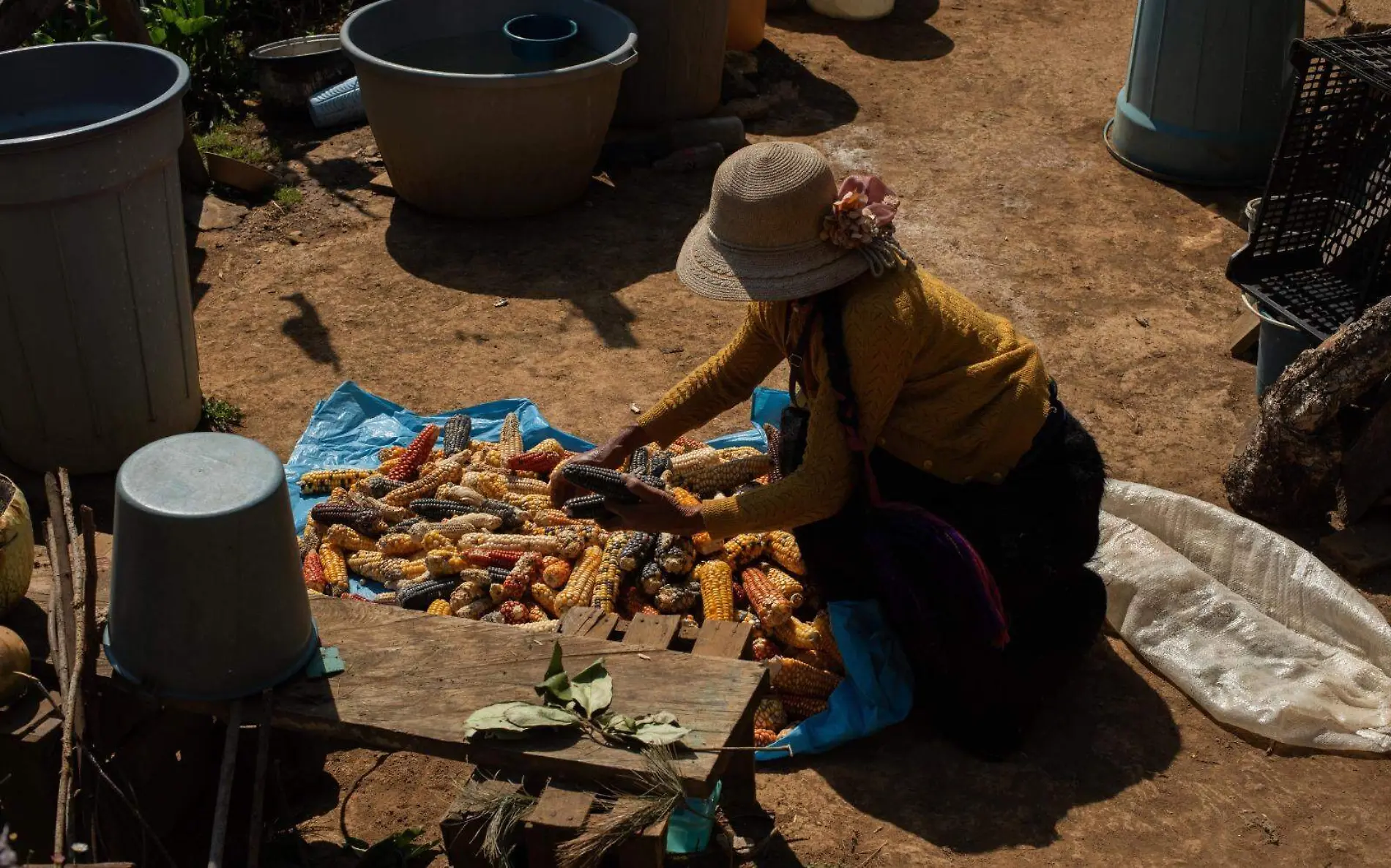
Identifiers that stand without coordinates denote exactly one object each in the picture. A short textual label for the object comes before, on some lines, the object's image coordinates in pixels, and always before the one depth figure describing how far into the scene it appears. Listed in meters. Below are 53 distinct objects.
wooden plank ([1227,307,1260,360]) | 6.53
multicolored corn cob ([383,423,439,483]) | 5.50
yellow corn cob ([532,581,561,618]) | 4.70
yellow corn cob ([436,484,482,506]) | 5.20
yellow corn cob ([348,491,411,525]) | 5.20
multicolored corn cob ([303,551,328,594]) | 4.92
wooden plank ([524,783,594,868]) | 3.16
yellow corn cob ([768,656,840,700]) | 4.43
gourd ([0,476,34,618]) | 3.50
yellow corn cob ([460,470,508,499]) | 5.27
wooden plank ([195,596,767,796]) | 3.32
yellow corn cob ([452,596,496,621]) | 4.68
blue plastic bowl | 7.93
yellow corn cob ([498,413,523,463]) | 5.58
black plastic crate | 5.89
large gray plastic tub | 7.34
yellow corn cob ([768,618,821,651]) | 4.51
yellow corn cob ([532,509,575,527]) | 5.08
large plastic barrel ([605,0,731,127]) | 8.50
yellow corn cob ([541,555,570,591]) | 4.75
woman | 3.87
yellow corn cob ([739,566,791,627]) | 4.54
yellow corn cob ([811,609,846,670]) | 4.52
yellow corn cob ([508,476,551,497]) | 5.27
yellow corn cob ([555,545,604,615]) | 4.64
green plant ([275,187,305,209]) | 8.08
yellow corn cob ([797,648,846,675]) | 4.52
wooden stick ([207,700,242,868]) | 3.03
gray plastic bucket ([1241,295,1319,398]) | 5.76
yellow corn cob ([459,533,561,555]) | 4.89
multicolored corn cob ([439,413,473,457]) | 5.63
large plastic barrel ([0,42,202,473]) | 5.04
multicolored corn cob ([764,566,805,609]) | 4.63
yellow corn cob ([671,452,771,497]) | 5.19
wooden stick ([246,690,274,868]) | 3.18
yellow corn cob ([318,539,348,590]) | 4.94
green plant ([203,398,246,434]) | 6.11
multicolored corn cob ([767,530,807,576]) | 4.81
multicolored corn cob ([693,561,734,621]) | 4.58
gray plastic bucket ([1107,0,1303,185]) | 7.79
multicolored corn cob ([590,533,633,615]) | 4.62
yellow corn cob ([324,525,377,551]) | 5.09
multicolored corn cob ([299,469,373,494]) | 5.51
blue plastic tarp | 4.32
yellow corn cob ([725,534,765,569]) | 4.86
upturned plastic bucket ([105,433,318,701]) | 3.14
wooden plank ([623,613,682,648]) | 3.83
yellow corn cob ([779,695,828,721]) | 4.43
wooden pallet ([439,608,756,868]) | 3.18
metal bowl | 8.91
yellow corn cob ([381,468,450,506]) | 5.32
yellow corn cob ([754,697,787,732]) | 4.39
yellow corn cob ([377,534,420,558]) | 5.03
